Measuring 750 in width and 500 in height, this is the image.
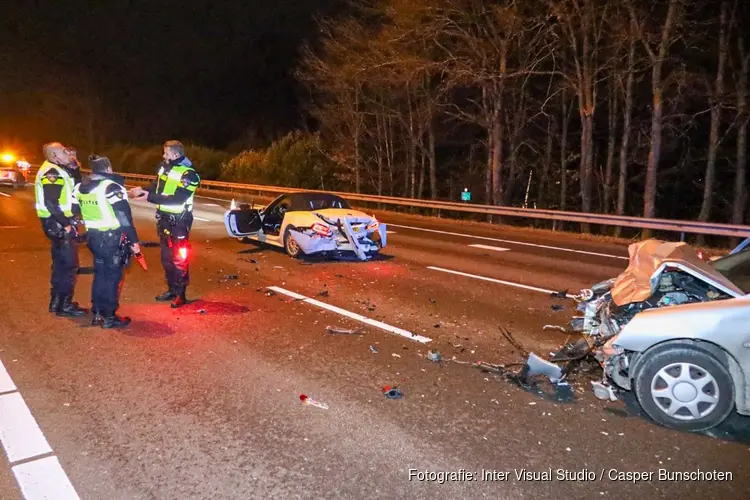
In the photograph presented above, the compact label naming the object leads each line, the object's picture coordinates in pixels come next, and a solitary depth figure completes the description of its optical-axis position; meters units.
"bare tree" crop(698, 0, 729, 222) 19.50
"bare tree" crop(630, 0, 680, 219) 17.03
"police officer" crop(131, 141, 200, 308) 7.32
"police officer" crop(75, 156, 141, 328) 6.37
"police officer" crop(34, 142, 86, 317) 6.80
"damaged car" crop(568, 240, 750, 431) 3.94
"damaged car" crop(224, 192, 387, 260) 10.40
